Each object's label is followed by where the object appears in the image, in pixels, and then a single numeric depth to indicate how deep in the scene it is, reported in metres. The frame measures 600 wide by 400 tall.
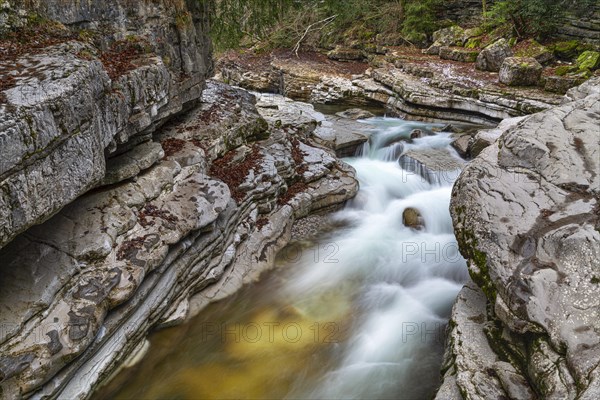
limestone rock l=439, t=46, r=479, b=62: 17.78
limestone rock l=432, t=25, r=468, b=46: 19.47
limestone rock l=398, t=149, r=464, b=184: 10.23
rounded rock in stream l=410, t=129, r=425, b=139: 12.61
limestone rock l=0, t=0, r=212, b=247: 3.91
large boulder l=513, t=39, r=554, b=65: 15.48
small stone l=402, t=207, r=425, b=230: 8.94
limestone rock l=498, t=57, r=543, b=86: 14.16
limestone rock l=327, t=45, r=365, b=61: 22.64
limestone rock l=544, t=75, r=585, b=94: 13.33
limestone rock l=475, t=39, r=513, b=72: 16.11
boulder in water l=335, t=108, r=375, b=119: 15.50
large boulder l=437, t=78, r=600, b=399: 4.09
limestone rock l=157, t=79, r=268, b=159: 8.35
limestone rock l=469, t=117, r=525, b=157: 10.66
